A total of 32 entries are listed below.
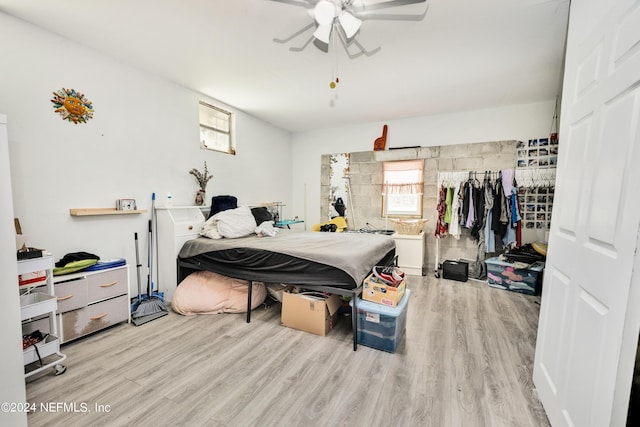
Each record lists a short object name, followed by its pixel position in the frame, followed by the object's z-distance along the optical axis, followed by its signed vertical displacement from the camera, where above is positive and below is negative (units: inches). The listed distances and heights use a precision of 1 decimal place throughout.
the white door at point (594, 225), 37.4 -4.0
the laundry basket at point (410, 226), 172.7 -19.9
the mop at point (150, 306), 102.5 -50.1
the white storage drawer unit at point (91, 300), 83.0 -40.3
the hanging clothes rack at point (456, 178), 163.0 +13.6
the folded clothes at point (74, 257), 87.8 -25.6
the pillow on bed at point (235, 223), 124.3 -16.0
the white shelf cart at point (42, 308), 65.5 -32.8
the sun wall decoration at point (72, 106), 92.2 +30.0
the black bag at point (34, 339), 69.2 -43.9
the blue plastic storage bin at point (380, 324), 82.7 -42.9
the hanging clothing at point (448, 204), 168.9 -3.9
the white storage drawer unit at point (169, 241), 119.5 -24.6
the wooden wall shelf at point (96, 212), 94.9 -9.8
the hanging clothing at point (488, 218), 156.9 -11.4
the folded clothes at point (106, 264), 91.5 -28.8
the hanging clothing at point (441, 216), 170.7 -12.5
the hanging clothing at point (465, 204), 162.9 -3.4
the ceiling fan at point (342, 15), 69.2 +52.3
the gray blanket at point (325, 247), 89.1 -22.2
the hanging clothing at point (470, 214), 159.8 -9.5
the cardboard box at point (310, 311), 93.4 -44.4
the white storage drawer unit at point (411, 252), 169.2 -37.2
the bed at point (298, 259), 88.0 -26.0
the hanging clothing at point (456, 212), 165.6 -8.9
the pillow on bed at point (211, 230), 123.3 -19.5
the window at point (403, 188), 183.5 +6.2
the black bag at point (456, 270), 158.9 -45.4
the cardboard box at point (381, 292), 84.6 -32.7
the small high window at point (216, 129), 150.1 +38.2
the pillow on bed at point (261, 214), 168.5 -15.2
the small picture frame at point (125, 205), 108.3 -7.6
